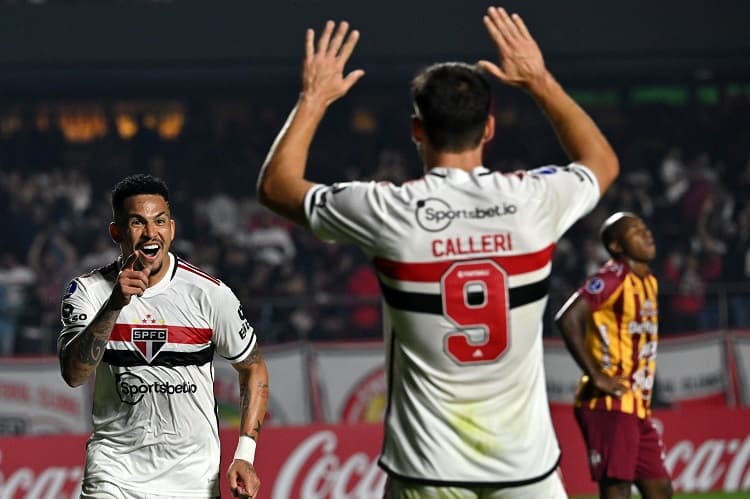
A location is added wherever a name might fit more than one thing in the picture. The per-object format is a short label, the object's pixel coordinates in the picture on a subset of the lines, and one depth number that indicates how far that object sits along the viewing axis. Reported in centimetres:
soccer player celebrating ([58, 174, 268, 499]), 1154
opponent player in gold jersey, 1837
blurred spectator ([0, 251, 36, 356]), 2853
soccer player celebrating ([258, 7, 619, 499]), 826
